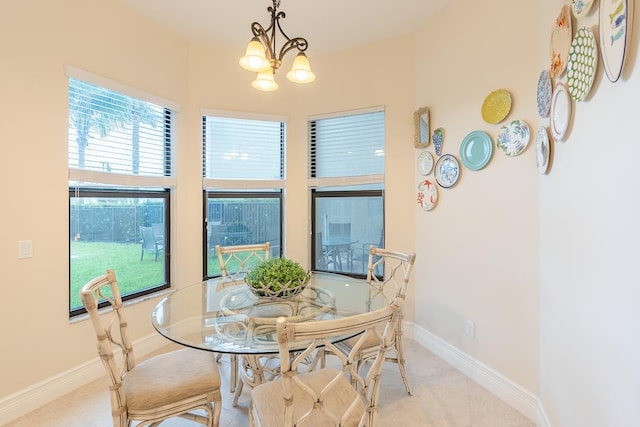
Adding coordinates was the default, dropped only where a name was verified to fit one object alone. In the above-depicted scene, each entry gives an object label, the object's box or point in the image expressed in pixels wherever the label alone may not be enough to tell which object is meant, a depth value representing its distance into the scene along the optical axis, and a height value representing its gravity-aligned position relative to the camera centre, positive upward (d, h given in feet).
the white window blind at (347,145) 10.86 +2.38
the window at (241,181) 11.00 +1.10
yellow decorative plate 7.09 +2.46
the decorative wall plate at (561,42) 4.93 +2.78
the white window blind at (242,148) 11.01 +2.28
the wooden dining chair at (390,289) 6.50 -2.28
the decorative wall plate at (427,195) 9.26 +0.55
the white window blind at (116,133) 7.89 +2.20
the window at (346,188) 10.88 +0.87
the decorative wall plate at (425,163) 9.41 +1.51
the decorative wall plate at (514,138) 6.70 +1.65
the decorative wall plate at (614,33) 3.12 +1.89
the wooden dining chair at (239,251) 8.98 -1.16
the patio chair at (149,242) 9.81 -0.97
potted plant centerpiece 6.29 -1.34
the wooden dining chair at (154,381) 4.62 -2.74
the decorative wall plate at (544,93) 5.73 +2.23
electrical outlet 7.97 -2.91
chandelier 5.52 +2.81
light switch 6.68 -0.79
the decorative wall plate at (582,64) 4.01 +2.03
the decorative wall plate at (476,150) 7.55 +1.56
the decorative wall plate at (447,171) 8.51 +1.16
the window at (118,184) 7.93 +0.75
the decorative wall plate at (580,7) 4.22 +2.85
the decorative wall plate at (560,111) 4.91 +1.65
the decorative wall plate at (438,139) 9.00 +2.12
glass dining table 5.08 -1.98
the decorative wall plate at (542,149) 5.75 +1.19
